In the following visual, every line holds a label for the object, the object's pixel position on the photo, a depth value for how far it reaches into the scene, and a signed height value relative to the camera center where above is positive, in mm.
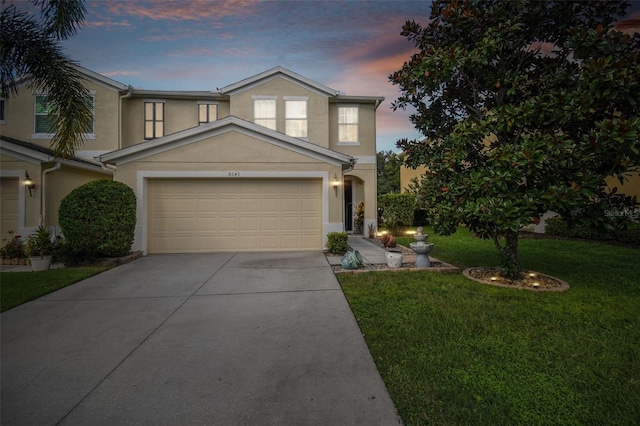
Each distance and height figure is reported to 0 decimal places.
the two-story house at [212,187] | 9289 +853
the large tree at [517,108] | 4355 +1767
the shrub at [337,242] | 8883 -885
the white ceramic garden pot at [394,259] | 6993 -1094
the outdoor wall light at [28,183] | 9228 +945
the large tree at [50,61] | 5570 +2948
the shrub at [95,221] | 7449 -209
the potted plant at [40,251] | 7332 -975
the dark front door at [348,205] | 15211 +430
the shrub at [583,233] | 9320 -703
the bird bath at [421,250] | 6945 -861
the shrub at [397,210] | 13680 +159
